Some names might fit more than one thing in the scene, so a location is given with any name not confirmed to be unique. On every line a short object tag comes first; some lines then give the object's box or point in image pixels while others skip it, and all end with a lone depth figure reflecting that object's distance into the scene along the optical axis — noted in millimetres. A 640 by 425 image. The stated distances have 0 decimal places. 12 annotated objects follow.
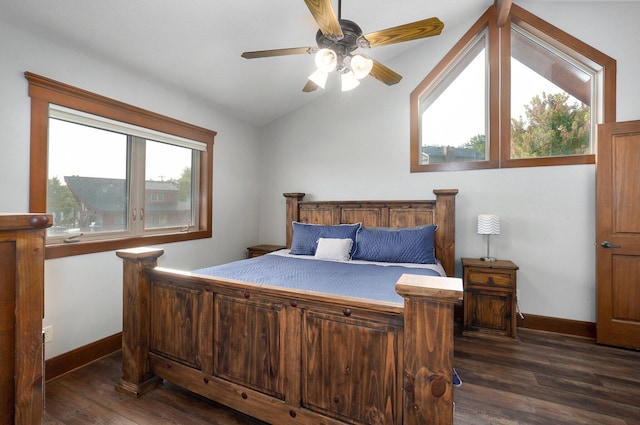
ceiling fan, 1714
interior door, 2611
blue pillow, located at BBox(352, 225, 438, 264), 2945
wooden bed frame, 1233
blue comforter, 1938
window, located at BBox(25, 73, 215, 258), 2200
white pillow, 3100
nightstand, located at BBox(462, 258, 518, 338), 2855
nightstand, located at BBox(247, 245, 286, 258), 3984
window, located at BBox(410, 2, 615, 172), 3016
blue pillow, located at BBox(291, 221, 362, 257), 3322
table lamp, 3014
